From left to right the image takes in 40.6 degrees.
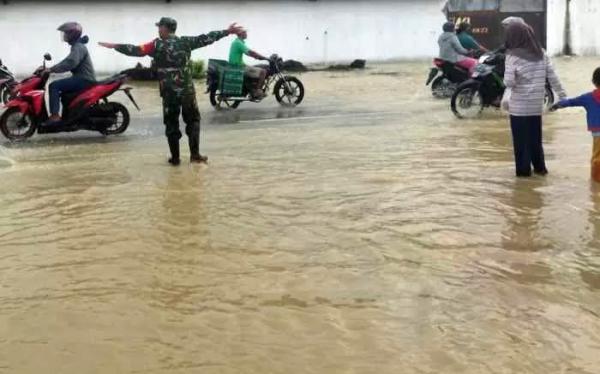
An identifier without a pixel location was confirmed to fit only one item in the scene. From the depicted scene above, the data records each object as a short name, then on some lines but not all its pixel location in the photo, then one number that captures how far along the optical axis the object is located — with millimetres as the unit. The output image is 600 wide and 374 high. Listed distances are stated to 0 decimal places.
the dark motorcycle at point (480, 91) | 12945
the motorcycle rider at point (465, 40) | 16156
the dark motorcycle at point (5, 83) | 13597
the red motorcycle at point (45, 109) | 10828
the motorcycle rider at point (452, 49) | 14859
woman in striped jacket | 7918
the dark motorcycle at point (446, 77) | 14867
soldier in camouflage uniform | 8836
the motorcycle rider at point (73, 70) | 10516
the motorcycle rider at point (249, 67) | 14172
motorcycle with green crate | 14523
